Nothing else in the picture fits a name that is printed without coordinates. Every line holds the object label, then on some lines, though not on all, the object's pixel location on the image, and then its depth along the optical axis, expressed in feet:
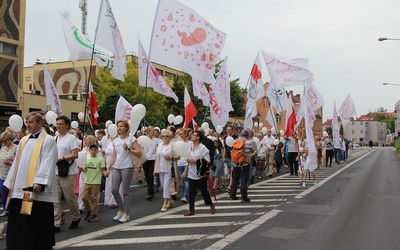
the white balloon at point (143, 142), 26.45
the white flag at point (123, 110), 40.06
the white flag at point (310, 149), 42.50
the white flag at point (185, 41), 33.53
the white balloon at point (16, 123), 23.84
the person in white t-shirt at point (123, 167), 25.26
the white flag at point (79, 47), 36.81
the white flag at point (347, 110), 94.02
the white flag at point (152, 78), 38.87
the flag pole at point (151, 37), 32.63
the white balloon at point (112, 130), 29.89
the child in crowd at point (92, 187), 25.92
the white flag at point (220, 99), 44.91
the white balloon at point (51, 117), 32.35
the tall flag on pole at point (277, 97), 72.64
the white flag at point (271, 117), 68.99
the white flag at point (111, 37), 35.04
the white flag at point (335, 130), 78.98
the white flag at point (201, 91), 43.32
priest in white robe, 16.66
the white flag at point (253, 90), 54.19
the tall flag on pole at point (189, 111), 36.87
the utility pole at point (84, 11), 200.95
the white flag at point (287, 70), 59.11
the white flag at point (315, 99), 71.76
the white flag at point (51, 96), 44.57
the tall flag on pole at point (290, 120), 53.06
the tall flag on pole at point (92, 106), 44.50
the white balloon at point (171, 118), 48.75
